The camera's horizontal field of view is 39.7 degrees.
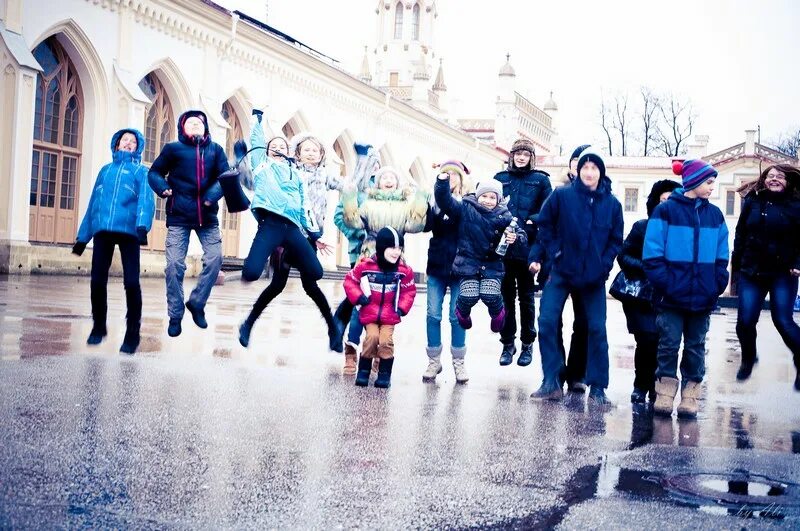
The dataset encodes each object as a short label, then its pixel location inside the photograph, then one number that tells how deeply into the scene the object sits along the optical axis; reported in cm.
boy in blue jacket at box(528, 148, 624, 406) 820
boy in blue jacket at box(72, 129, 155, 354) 907
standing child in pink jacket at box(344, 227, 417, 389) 830
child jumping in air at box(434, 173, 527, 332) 901
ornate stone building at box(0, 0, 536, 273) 2584
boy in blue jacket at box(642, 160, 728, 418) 788
